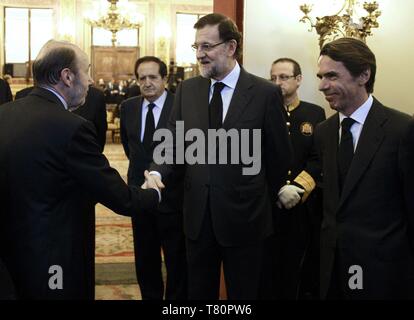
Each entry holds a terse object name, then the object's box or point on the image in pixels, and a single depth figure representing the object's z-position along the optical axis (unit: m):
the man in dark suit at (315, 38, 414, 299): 2.17
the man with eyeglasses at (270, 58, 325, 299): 3.44
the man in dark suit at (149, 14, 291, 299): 2.64
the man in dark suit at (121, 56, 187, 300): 3.62
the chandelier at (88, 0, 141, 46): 14.97
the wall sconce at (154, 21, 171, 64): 18.80
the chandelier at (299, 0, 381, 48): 3.65
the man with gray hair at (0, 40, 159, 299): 2.06
